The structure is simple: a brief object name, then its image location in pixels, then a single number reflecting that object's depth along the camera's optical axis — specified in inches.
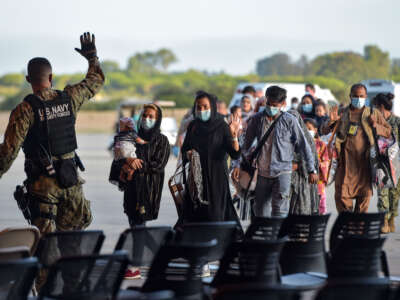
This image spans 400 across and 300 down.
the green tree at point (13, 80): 7219.5
